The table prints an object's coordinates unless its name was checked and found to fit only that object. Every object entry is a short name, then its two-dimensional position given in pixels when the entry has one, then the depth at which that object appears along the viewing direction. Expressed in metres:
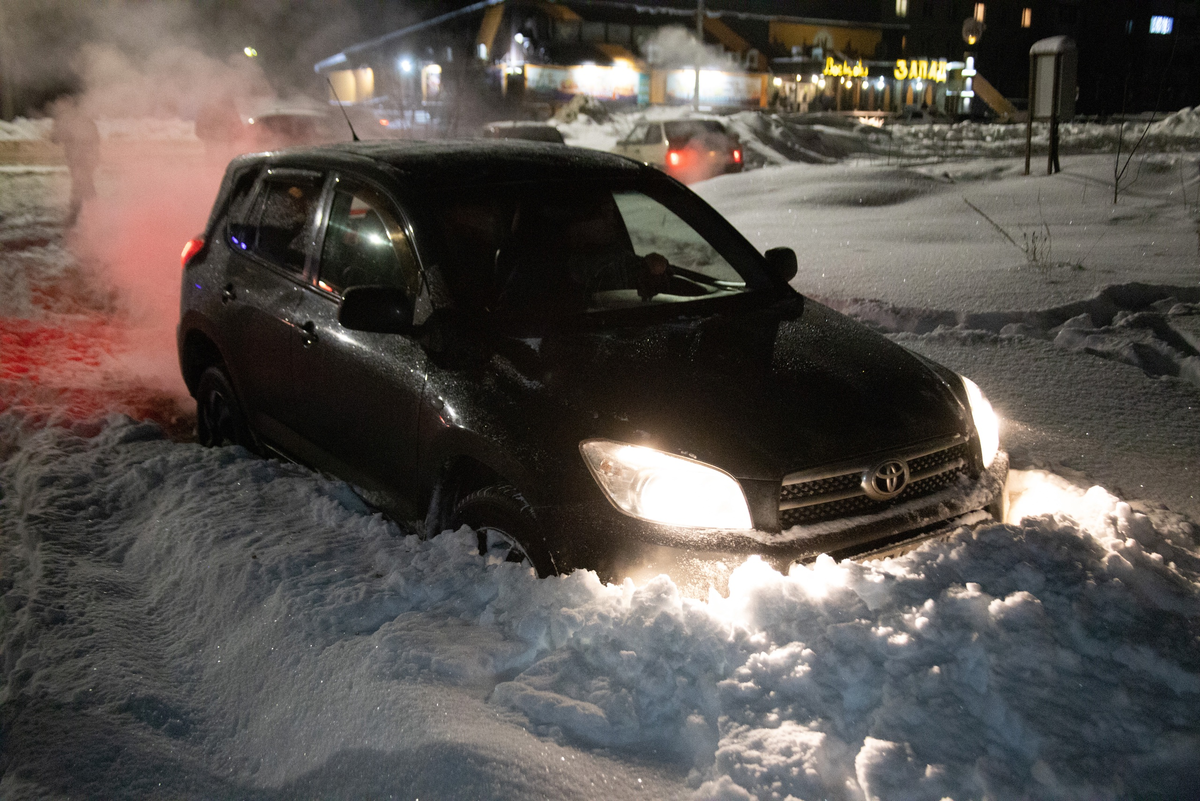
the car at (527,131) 20.25
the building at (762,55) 43.19
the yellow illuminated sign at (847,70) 49.28
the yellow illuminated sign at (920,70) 50.53
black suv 2.56
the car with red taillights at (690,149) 16.89
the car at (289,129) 17.75
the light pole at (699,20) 33.40
